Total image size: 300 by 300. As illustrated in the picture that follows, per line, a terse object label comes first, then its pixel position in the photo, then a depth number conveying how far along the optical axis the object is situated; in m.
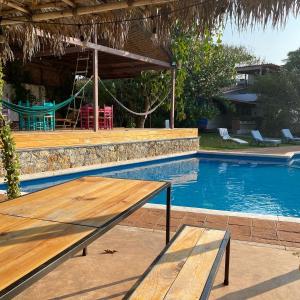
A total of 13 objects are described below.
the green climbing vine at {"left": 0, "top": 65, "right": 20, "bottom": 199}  3.90
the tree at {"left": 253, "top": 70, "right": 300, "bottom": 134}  19.59
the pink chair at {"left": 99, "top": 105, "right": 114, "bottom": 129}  10.34
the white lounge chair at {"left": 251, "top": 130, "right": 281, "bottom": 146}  15.37
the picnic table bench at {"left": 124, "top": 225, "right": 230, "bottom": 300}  1.56
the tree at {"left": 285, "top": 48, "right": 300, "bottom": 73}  21.16
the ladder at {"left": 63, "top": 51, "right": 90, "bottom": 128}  10.31
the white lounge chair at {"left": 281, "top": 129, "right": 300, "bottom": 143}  17.00
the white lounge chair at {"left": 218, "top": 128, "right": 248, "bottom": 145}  15.49
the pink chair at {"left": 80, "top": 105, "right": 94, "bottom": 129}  10.00
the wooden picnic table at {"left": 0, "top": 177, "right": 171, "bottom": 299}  1.15
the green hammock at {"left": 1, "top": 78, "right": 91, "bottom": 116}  7.00
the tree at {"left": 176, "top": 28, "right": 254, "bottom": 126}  18.67
